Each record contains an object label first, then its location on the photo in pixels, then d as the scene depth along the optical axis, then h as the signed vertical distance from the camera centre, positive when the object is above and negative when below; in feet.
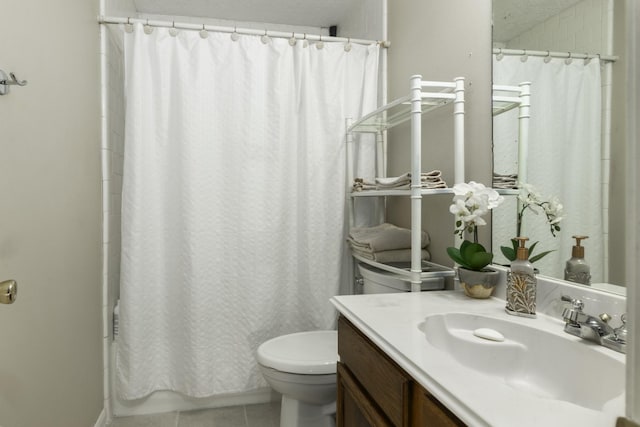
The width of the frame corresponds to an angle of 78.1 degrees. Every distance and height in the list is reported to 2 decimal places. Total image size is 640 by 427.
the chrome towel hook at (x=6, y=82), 3.22 +1.02
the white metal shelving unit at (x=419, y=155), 4.61 +0.61
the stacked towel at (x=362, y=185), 6.23 +0.36
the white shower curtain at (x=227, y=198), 6.35 +0.14
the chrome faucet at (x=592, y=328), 2.56 -0.83
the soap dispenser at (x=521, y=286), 3.38 -0.69
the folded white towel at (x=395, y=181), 5.19 +0.36
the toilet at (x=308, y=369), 5.06 -2.09
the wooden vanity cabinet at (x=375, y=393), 2.38 -1.35
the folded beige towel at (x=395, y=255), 5.69 -0.70
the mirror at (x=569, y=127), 3.01 +0.69
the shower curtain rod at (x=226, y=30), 6.16 +2.94
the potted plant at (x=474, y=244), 3.90 -0.39
